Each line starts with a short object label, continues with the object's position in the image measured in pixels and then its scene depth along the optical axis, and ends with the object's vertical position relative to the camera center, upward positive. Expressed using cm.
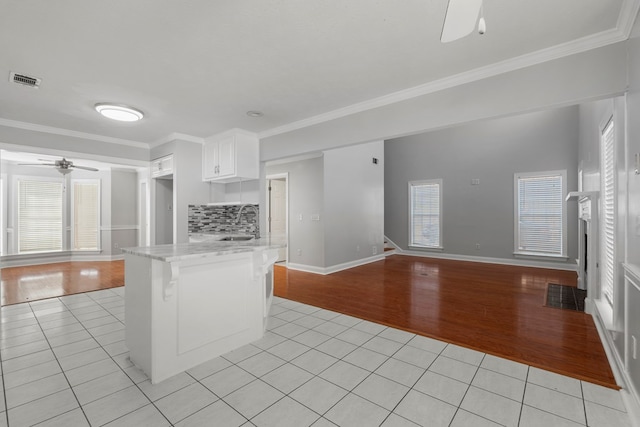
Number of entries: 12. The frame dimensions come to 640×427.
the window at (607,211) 296 +3
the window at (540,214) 625 -1
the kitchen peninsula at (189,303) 218 -76
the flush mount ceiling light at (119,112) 356 +126
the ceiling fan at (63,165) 536 +86
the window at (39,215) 689 -8
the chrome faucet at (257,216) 515 -6
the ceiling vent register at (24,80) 288 +134
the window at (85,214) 765 -6
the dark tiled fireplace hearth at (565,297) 385 -121
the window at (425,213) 789 +0
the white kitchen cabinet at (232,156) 478 +96
